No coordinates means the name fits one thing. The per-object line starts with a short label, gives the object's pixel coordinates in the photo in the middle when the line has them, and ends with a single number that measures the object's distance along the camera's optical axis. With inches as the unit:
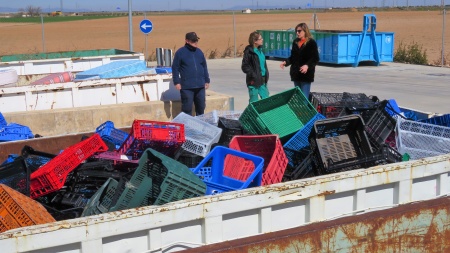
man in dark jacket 398.3
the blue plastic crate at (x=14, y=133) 317.4
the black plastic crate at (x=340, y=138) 228.3
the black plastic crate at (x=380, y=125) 251.9
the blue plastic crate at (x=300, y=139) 249.8
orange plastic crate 166.6
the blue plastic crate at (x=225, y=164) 203.6
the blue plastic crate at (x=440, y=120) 278.0
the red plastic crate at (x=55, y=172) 207.6
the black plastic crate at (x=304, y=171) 222.7
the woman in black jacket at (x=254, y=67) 395.9
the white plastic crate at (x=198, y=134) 249.4
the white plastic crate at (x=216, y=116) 293.2
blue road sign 815.0
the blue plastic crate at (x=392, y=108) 286.0
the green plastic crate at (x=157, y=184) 178.7
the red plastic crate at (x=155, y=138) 248.4
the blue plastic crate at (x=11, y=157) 249.0
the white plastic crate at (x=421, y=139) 240.1
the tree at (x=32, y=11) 6831.2
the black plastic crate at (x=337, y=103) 281.4
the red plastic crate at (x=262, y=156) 210.5
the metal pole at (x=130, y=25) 772.5
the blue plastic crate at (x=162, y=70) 495.2
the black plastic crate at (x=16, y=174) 206.7
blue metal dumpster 936.9
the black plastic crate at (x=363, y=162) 211.5
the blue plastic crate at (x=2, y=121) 343.7
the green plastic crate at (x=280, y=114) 262.1
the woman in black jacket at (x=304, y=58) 378.6
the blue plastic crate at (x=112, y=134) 282.9
